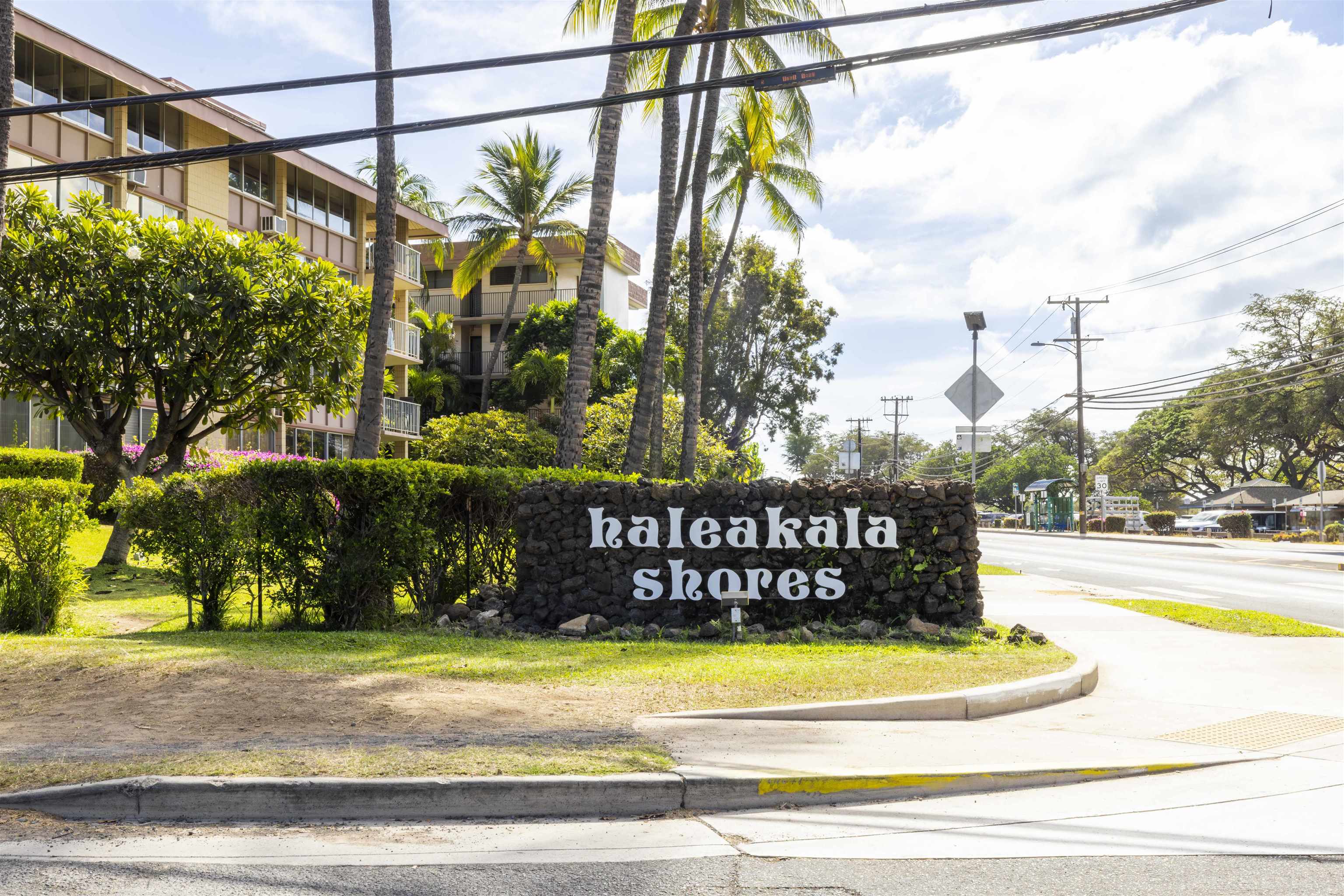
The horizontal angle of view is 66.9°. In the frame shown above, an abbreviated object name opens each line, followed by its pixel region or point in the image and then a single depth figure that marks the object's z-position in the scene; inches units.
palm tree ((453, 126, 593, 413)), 1524.4
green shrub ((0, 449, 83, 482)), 676.1
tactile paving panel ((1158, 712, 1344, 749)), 280.1
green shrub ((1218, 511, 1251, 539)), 1939.0
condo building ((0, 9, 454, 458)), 868.0
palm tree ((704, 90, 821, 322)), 1262.3
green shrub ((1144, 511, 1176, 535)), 2131.3
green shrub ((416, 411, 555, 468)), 1202.0
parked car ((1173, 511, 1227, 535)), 2160.4
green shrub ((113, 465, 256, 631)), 420.8
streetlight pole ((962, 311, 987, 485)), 725.9
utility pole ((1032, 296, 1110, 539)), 2180.1
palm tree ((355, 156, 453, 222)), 1930.4
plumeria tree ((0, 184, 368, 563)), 642.2
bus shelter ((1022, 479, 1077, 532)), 2647.6
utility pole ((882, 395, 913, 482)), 3644.2
